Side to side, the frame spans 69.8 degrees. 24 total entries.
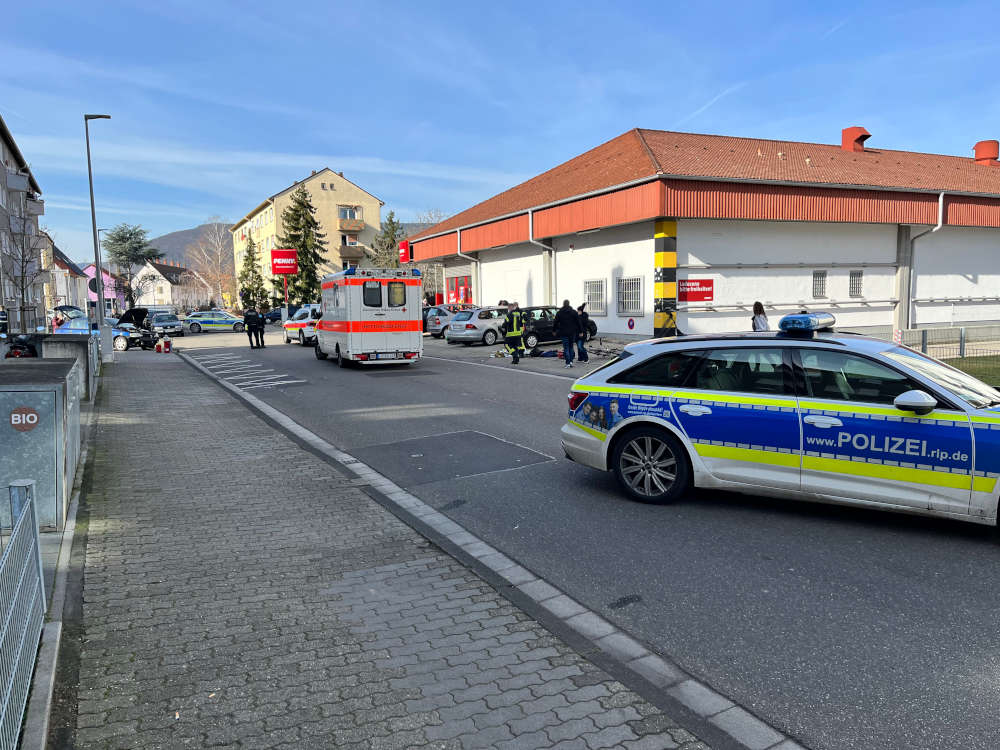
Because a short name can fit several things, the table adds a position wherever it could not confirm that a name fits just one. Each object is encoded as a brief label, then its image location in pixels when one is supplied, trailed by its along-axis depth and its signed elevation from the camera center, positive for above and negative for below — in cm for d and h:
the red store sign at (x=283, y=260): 5328 +364
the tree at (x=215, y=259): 9919 +752
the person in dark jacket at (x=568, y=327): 1903 -59
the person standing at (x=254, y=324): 2820 -58
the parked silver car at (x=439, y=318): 3306 -53
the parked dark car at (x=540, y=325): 2355 -68
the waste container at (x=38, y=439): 532 -95
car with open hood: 3066 -109
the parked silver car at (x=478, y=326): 2730 -75
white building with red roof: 2189 +237
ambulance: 1889 -21
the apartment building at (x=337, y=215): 7562 +1003
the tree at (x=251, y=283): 7731 +298
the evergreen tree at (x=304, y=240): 6225 +594
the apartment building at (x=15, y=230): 3344 +407
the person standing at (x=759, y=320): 1478 -38
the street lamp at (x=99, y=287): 2222 +83
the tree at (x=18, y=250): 3272 +314
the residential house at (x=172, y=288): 11769 +387
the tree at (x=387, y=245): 7169 +645
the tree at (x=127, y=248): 10081 +894
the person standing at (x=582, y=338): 1970 -93
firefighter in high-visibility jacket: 2006 -74
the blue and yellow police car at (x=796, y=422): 500 -93
